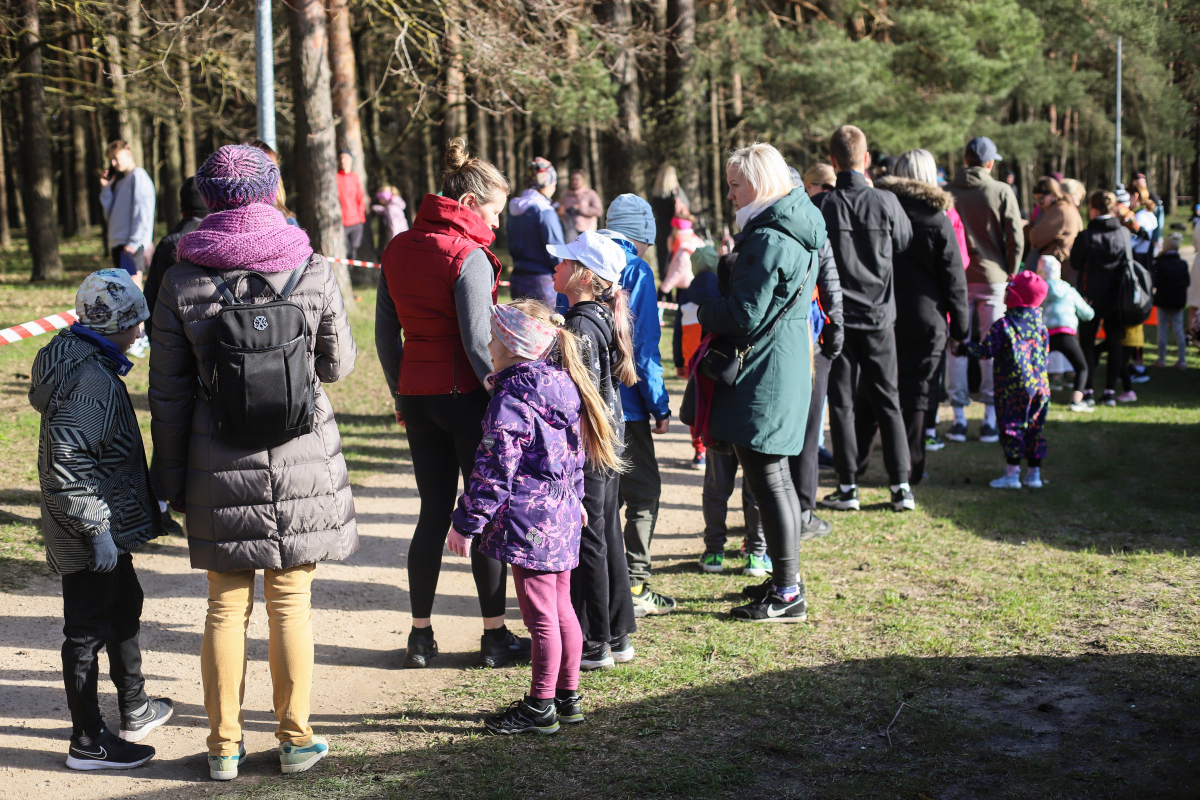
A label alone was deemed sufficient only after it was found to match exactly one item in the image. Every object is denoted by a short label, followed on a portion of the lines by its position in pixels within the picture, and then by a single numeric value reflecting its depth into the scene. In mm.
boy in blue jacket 4570
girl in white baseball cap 3965
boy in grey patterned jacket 3258
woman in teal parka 4523
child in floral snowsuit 7141
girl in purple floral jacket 3510
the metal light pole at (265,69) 8055
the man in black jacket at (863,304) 6285
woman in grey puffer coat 3205
